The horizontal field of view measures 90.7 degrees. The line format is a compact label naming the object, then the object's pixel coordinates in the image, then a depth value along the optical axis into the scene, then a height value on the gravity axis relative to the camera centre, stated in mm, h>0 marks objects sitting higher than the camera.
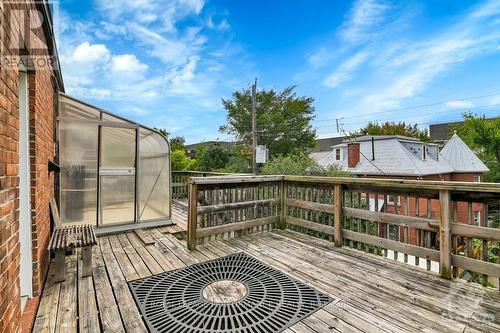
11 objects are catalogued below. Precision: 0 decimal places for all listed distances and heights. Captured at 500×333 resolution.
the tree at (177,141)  17794 +2167
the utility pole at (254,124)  12062 +2233
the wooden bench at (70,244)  2407 -745
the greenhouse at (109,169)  3951 -15
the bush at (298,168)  10008 -48
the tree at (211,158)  14961 +586
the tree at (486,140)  19031 +1998
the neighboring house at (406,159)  14398 +440
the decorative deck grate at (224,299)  1828 -1152
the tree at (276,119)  17891 +3561
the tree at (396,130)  22312 +3349
